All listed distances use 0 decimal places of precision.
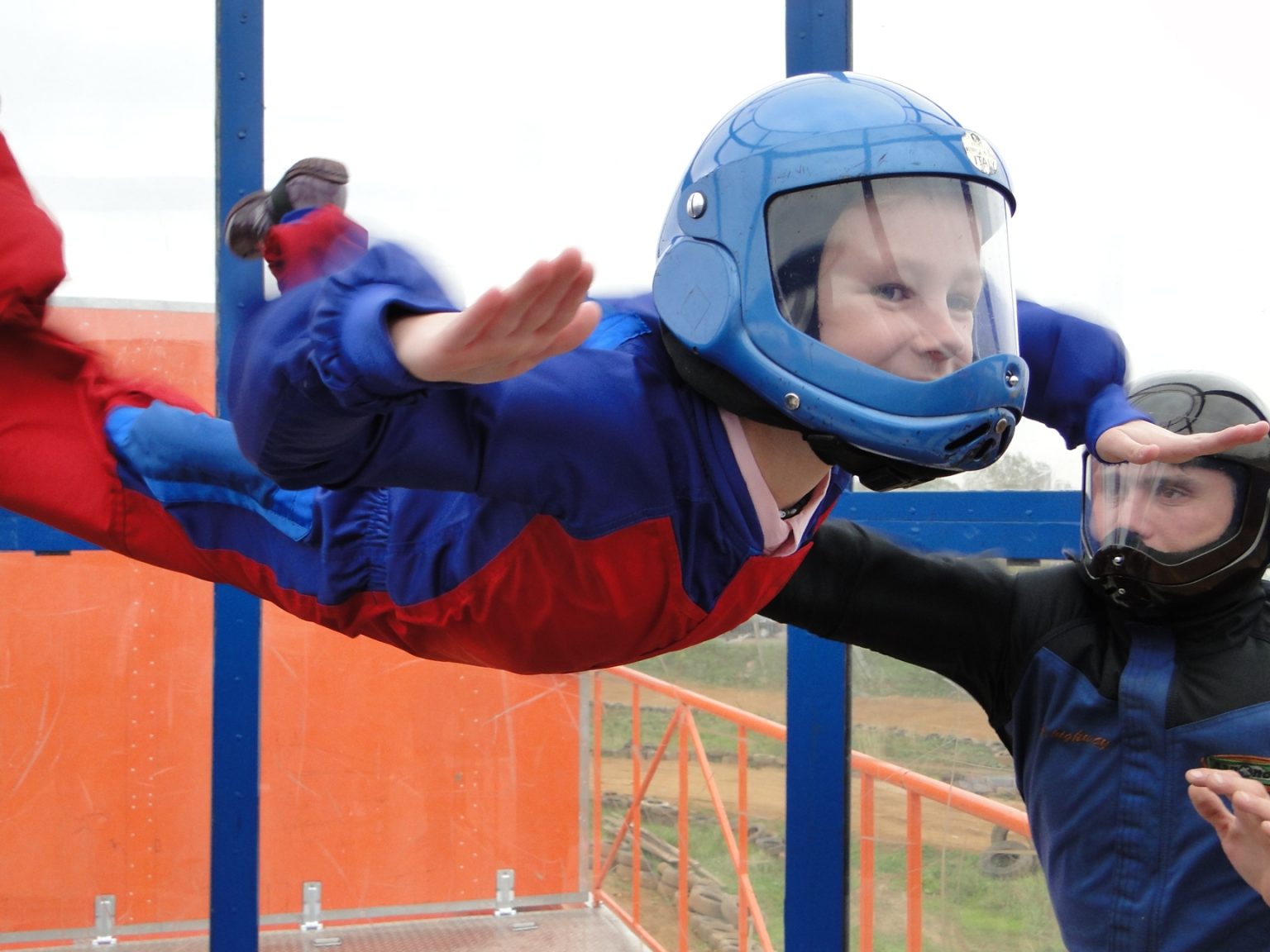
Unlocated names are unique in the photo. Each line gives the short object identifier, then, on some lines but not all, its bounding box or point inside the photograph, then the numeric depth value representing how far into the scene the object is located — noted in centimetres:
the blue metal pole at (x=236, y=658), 173
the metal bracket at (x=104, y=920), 229
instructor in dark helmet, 118
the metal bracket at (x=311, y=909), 233
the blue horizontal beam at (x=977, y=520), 156
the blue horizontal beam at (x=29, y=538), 185
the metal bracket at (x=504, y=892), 246
